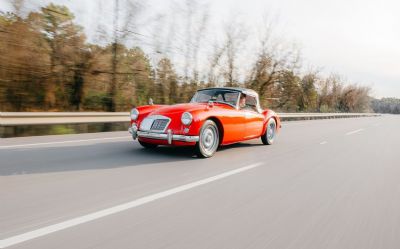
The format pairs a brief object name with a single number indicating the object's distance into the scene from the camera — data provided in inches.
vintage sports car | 234.5
